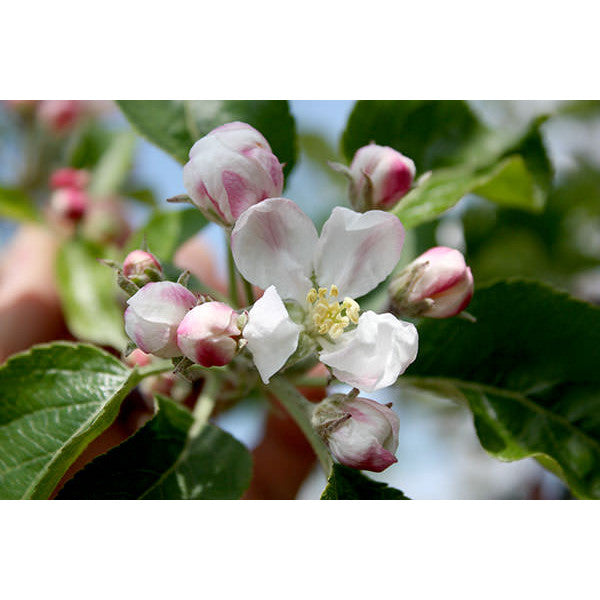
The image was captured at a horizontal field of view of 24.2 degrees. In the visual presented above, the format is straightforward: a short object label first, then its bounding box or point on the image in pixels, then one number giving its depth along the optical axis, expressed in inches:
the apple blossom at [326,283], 10.1
